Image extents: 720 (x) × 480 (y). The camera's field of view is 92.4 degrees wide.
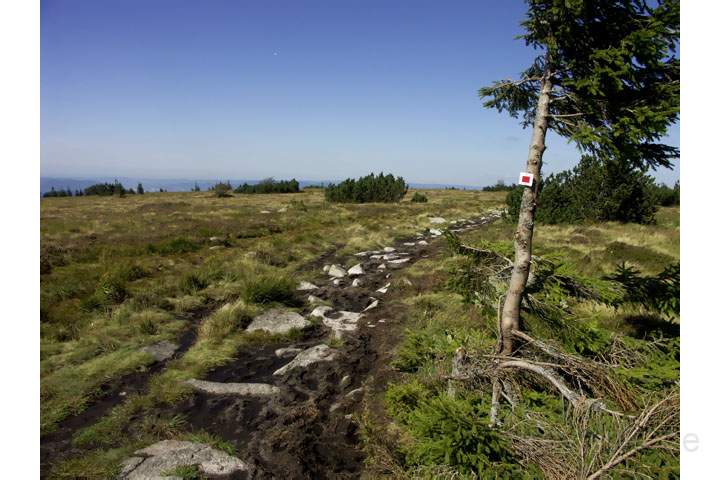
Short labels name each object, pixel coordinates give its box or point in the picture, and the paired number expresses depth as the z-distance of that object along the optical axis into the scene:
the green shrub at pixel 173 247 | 17.53
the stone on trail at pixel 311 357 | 7.37
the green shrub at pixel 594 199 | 21.53
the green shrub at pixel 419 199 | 48.52
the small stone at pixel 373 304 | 10.52
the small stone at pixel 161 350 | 7.99
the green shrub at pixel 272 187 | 66.38
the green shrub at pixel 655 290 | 4.02
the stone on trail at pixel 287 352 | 8.05
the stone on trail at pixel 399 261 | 15.96
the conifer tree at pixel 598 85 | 3.36
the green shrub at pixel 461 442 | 2.79
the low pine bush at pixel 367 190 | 45.88
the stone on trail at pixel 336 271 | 14.13
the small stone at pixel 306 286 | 12.62
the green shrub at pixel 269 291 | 10.68
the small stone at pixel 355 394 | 6.22
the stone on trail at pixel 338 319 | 9.15
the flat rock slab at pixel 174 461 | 4.45
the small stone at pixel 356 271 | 14.21
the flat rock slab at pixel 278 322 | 9.31
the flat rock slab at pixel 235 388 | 6.57
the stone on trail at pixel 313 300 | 10.98
